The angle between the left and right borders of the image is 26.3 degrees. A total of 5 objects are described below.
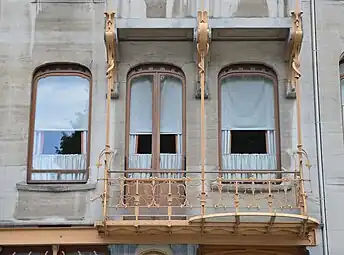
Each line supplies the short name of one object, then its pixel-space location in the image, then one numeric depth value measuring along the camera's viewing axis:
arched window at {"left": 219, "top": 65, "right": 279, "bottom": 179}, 15.12
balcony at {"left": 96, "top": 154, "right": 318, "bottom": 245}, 13.64
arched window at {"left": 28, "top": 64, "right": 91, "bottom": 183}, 15.12
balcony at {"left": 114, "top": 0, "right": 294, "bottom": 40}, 15.10
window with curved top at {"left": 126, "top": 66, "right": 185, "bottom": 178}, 15.09
